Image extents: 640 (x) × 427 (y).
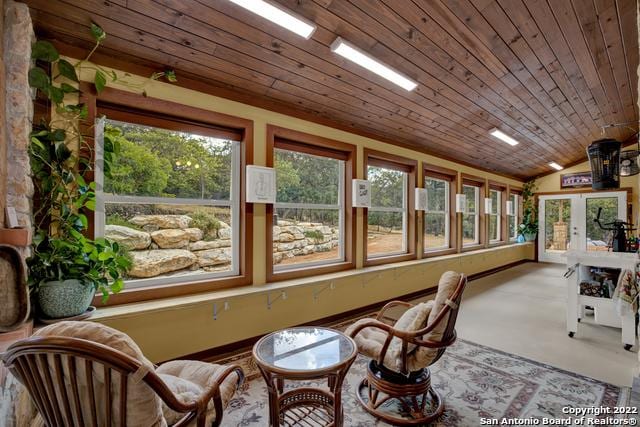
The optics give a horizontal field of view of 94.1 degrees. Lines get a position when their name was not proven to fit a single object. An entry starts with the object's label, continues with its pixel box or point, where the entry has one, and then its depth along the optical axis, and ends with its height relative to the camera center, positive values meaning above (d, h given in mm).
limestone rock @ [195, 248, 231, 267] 2904 -463
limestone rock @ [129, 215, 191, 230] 2557 -97
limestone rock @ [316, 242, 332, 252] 3879 -483
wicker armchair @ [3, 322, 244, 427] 977 -578
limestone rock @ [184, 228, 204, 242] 2824 -226
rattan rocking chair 1884 -949
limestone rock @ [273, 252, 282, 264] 3422 -543
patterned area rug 2012 -1385
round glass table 1598 -872
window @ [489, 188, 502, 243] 7922 -117
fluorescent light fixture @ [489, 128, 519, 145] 4887 +1321
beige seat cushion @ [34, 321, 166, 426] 1029 -583
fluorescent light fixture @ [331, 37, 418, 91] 2459 +1361
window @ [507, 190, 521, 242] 8578 -156
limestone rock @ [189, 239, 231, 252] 2867 -340
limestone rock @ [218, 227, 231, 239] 3023 -231
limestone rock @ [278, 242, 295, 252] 3481 -427
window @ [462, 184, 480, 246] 6605 -126
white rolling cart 3062 -976
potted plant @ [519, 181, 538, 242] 8633 -63
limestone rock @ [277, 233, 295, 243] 3479 -319
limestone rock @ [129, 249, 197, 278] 2537 -460
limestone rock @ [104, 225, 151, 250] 2428 -222
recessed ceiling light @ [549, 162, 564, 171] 7778 +1243
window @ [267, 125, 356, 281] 3412 +49
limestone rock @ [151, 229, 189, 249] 2646 -256
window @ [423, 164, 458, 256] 5578 -12
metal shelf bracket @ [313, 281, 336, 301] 3453 -932
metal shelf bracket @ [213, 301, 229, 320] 2650 -881
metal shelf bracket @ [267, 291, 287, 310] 3038 -912
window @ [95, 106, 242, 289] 2439 +117
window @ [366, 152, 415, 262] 4547 +56
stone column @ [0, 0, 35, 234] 1638 +597
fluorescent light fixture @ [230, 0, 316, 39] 1996 +1381
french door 7621 -213
